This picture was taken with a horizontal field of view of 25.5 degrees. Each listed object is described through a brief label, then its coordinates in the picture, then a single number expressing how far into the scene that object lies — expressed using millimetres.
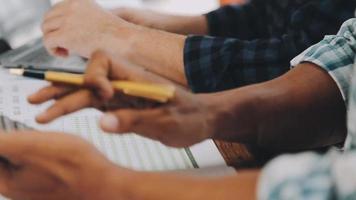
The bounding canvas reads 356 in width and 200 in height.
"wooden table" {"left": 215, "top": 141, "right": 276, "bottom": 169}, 929
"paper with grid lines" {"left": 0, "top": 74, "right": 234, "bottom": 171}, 902
